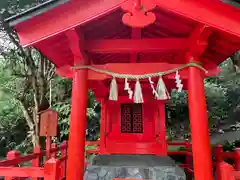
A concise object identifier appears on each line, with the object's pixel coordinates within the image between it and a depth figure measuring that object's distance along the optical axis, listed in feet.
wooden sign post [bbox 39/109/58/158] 17.08
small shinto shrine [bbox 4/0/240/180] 9.30
